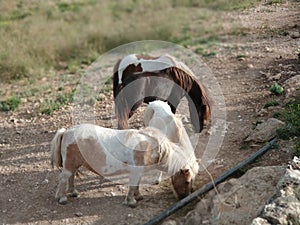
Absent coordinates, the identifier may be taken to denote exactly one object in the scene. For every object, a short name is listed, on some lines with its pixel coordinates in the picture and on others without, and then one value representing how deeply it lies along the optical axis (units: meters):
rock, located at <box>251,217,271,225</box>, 7.78
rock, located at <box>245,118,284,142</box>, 12.56
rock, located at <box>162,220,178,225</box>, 9.93
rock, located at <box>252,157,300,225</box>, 7.94
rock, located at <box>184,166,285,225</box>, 9.19
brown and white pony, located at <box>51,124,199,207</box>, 10.46
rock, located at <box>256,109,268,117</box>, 14.38
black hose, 10.22
